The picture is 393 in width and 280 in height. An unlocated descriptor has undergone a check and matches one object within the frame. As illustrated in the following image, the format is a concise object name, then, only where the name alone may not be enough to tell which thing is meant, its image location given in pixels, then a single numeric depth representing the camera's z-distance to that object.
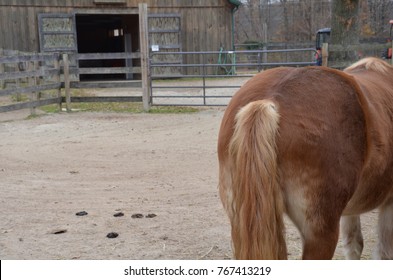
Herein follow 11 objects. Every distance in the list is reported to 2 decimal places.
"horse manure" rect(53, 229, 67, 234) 4.68
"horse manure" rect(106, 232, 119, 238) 4.54
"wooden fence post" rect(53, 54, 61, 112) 12.61
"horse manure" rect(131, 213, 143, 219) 5.05
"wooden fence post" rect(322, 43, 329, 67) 10.80
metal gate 14.09
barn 18.42
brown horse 2.34
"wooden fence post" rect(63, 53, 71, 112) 12.42
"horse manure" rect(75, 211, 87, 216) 5.13
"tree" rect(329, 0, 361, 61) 10.28
